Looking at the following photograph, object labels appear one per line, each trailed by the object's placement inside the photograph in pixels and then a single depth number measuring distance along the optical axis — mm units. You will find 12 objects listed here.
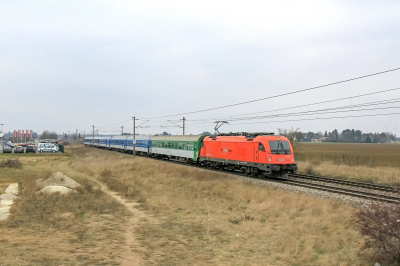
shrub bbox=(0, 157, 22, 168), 29747
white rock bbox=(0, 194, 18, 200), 14731
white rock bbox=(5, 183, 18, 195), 16534
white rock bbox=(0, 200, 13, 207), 13700
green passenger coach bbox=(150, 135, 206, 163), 33238
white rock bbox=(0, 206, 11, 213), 12422
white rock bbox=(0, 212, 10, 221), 11344
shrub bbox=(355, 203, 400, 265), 6844
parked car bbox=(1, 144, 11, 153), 53416
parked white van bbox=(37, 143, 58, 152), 56759
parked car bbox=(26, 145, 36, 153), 54150
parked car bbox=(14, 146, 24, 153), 53994
